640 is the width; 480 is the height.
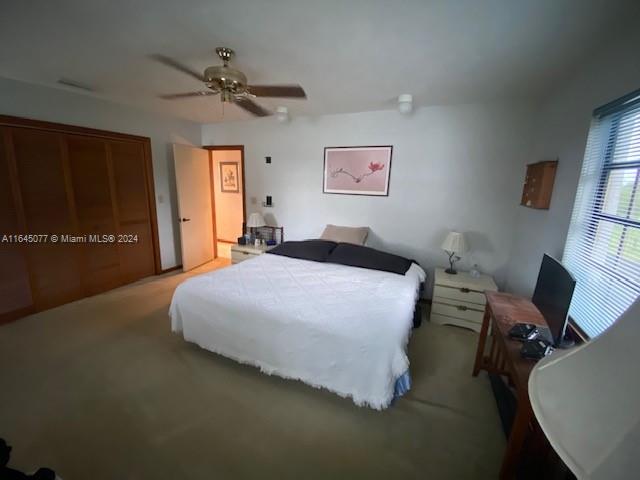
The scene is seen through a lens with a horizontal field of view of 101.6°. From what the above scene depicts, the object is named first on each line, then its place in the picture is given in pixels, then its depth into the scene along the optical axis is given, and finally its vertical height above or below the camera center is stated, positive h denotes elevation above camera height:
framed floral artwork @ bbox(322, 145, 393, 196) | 3.29 +0.30
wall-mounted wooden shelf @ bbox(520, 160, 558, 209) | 2.05 +0.14
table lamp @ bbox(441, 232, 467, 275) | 2.79 -0.49
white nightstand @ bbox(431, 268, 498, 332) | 2.67 -1.05
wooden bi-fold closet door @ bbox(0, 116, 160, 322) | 2.54 -0.31
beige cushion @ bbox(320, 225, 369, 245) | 3.37 -0.53
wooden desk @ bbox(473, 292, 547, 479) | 1.15 -0.80
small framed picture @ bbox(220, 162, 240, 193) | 5.68 +0.26
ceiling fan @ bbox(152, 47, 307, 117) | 1.79 +0.80
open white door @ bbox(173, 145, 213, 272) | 3.94 -0.25
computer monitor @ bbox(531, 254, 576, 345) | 1.20 -0.48
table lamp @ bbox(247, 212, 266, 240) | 3.91 -0.45
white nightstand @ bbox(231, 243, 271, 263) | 3.76 -0.88
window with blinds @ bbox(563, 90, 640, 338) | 1.29 -0.11
